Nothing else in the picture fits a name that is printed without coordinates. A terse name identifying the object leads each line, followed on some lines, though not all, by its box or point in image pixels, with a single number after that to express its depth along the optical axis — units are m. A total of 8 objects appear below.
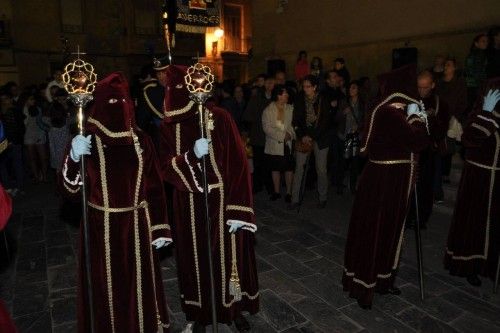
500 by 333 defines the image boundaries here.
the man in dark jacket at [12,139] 8.97
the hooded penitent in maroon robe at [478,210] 4.70
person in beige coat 7.86
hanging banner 12.97
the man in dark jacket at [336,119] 8.60
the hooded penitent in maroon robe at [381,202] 4.19
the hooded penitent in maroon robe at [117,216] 2.95
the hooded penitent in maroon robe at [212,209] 3.47
